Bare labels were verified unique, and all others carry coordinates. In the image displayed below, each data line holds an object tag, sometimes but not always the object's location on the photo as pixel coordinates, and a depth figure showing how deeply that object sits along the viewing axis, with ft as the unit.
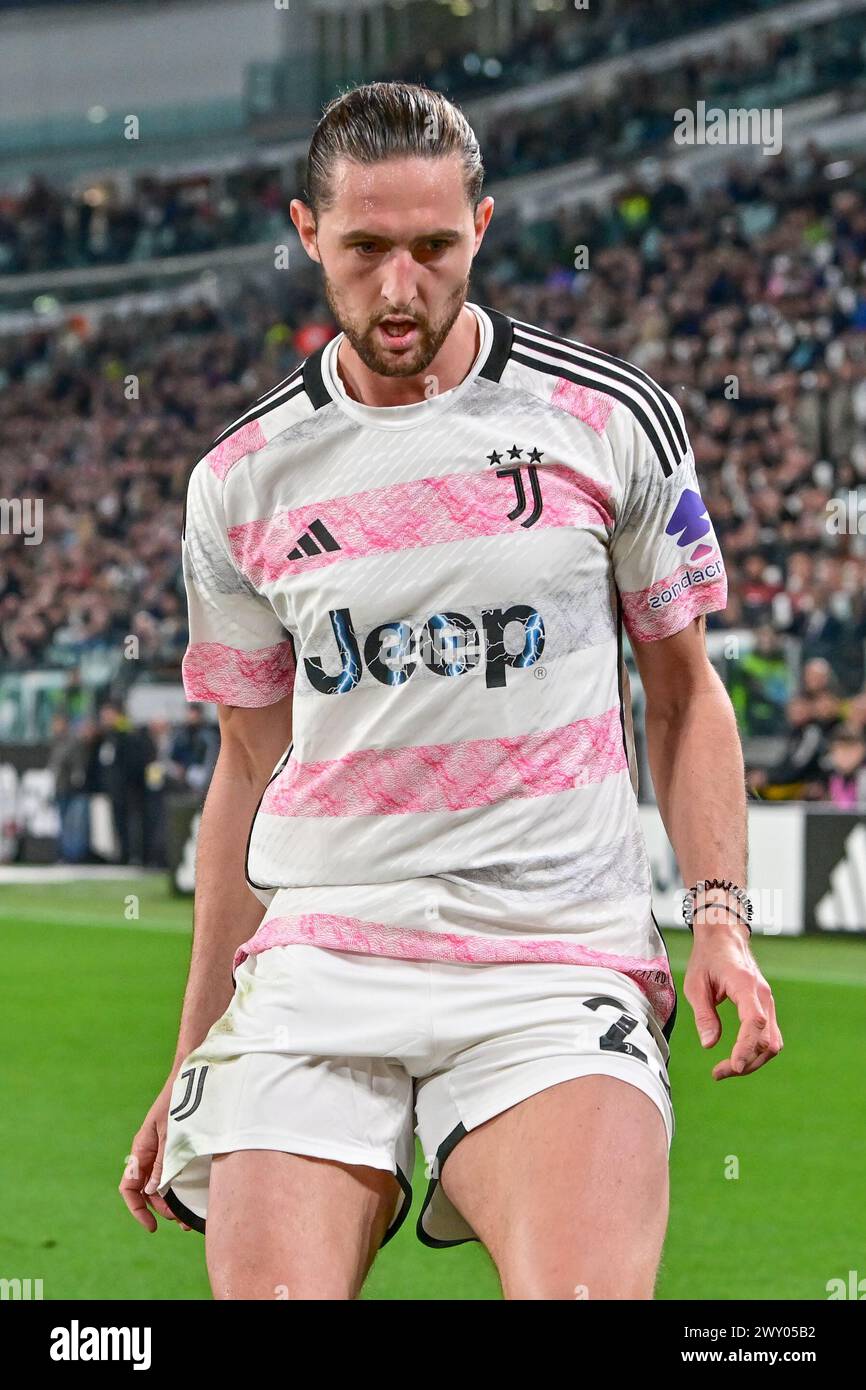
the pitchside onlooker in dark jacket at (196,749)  54.19
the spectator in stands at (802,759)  40.42
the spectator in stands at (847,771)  39.47
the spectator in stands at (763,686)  42.11
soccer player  8.14
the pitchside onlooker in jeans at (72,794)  58.03
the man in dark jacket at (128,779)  56.34
